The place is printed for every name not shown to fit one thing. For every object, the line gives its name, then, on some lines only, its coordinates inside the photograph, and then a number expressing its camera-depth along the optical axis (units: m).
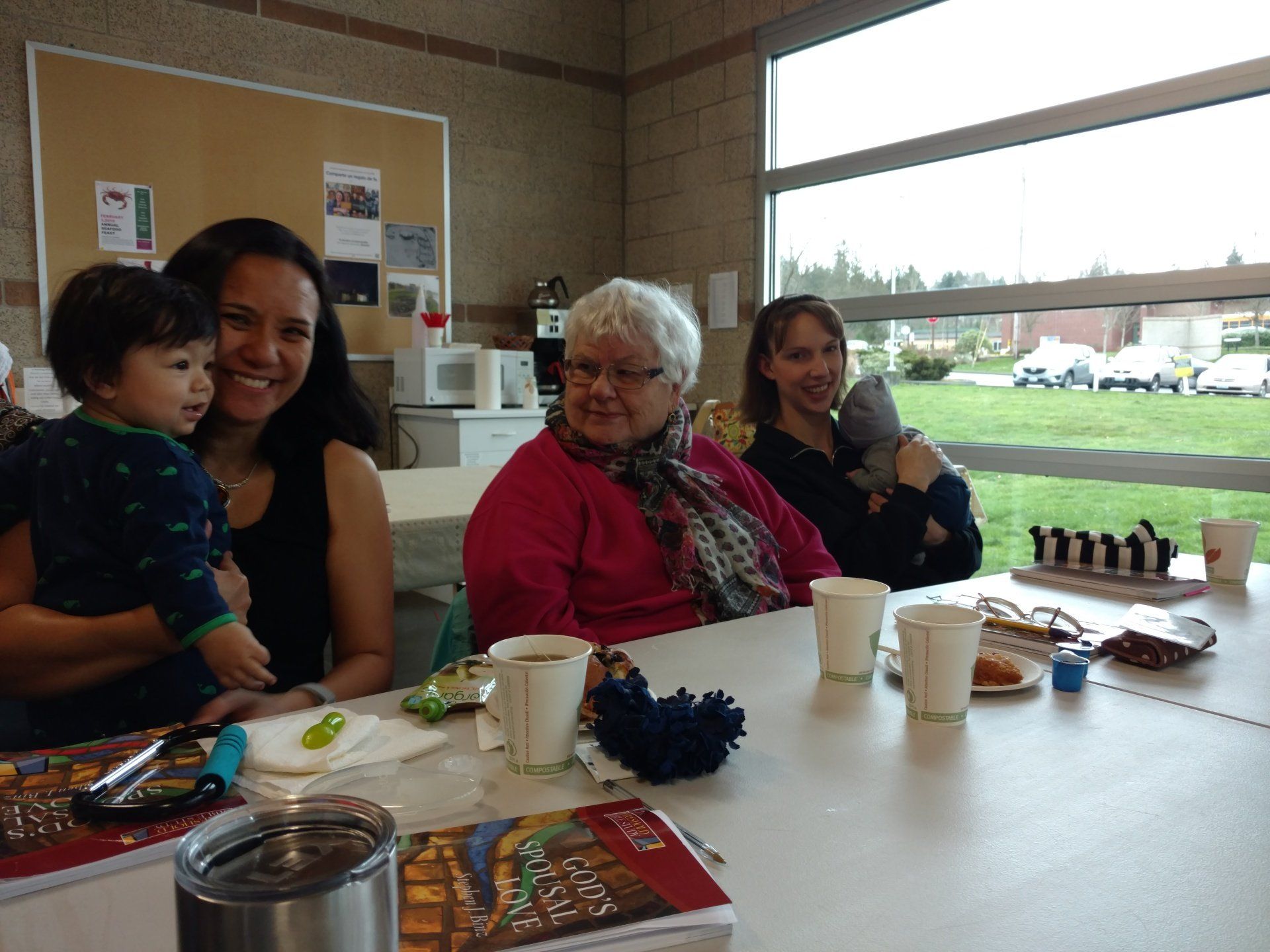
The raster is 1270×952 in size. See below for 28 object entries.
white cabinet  4.28
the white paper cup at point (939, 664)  1.00
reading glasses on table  1.33
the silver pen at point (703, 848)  0.73
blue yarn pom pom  0.87
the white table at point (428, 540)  2.05
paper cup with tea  0.87
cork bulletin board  3.78
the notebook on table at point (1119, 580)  1.63
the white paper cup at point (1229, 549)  1.75
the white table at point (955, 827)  0.64
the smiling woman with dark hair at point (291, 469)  1.38
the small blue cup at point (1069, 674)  1.14
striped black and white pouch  1.79
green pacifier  0.90
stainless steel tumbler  0.43
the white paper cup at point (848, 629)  1.15
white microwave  4.36
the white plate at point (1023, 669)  1.12
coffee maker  4.86
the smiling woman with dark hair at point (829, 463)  2.10
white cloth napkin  0.85
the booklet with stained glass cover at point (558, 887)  0.61
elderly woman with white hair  1.47
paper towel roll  4.31
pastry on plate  1.15
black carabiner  0.75
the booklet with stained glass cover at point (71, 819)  0.68
